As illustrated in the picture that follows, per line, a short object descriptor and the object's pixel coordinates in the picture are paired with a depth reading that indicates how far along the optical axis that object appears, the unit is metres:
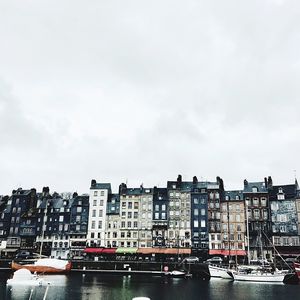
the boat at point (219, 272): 74.69
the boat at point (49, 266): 81.56
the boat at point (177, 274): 75.69
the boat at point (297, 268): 67.07
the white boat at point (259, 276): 67.19
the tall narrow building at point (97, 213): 101.81
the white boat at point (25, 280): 60.07
